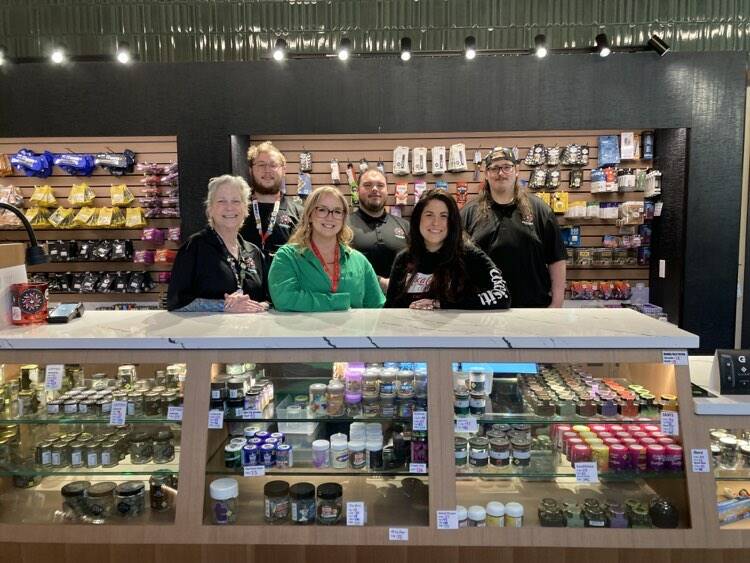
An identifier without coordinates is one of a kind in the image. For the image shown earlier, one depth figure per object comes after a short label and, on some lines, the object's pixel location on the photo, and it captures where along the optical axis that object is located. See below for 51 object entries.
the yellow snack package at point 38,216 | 5.16
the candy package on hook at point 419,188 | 4.93
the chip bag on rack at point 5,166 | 5.18
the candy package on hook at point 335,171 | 4.96
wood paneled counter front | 1.90
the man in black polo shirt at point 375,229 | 3.76
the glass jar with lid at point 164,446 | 2.17
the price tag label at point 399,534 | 1.90
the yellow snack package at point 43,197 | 5.18
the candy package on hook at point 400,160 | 4.88
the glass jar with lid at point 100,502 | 2.07
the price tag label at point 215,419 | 1.96
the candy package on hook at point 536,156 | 4.86
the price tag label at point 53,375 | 2.04
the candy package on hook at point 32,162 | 5.12
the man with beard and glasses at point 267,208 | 3.36
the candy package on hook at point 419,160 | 4.88
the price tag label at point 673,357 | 1.91
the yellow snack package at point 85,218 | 5.13
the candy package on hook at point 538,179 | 4.86
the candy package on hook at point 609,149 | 4.84
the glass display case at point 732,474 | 1.93
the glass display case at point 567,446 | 1.97
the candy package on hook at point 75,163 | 5.12
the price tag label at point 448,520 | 1.89
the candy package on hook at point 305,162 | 4.98
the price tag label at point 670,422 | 1.94
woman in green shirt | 2.51
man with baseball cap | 3.31
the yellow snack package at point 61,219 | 5.16
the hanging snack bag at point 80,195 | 5.16
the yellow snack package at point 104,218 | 5.12
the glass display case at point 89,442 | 2.07
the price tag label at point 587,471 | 2.02
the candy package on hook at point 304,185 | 4.95
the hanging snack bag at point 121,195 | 5.15
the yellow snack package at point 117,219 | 5.14
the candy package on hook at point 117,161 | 5.11
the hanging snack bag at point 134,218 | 5.13
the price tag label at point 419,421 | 1.95
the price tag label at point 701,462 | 1.89
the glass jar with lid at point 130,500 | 2.05
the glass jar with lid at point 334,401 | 2.09
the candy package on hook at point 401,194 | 4.89
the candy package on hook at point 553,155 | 4.86
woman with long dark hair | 2.54
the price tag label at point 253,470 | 2.03
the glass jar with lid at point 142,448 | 2.18
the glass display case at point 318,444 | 1.98
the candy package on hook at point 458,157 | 4.84
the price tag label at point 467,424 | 1.97
